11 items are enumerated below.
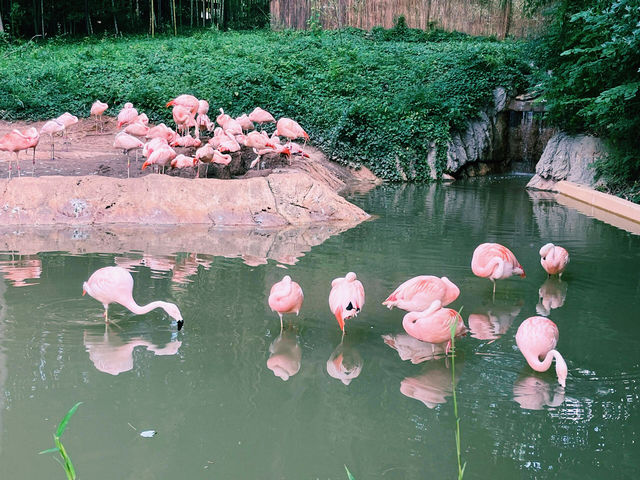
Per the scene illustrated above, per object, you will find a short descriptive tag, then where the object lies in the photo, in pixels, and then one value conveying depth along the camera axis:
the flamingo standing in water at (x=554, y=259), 5.94
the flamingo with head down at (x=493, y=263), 5.55
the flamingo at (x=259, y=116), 11.37
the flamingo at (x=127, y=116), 11.30
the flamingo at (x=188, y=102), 11.23
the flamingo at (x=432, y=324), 4.25
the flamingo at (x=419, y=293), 4.73
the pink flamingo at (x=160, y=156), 8.88
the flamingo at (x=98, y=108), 12.24
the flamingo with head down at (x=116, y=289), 4.64
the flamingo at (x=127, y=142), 9.30
